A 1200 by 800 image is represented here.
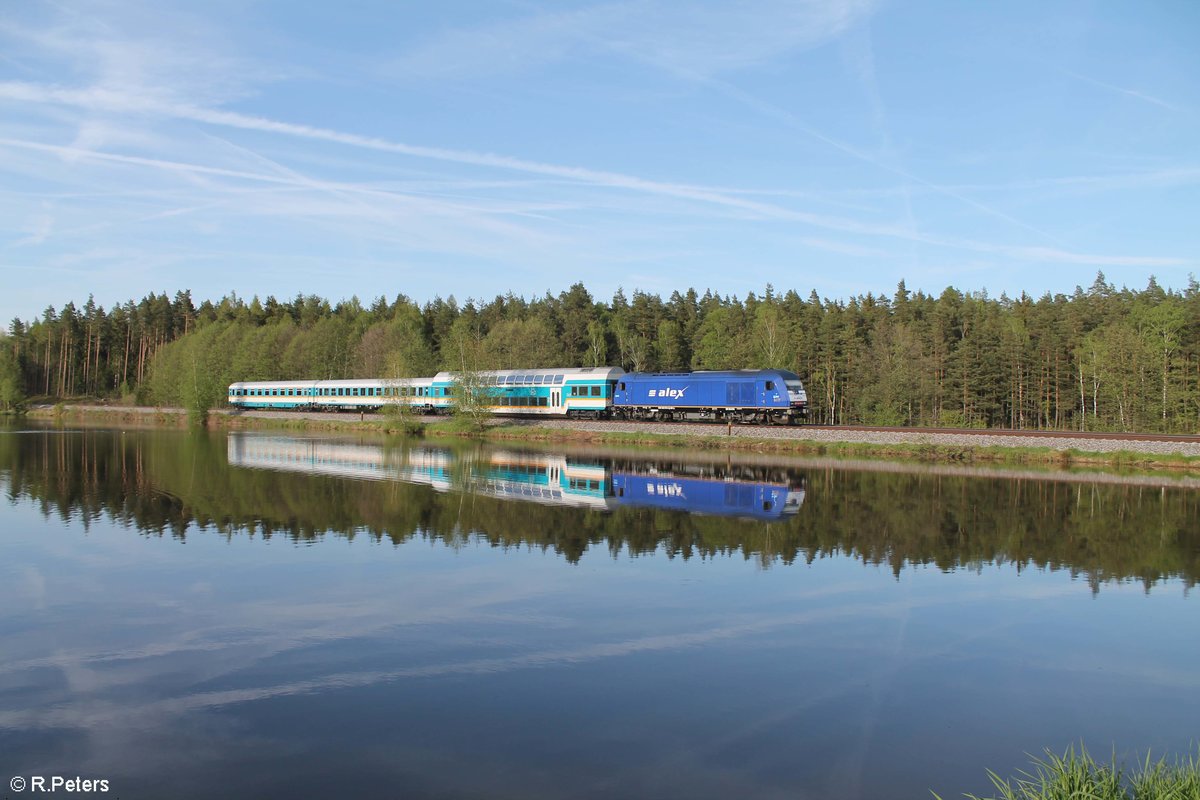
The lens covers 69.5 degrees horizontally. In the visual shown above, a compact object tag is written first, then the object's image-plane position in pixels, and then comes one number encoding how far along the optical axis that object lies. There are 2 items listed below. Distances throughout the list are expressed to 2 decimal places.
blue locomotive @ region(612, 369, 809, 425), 46.53
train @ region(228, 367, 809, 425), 47.31
